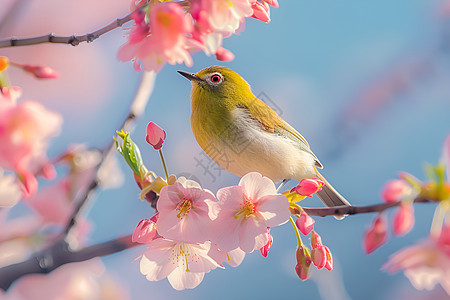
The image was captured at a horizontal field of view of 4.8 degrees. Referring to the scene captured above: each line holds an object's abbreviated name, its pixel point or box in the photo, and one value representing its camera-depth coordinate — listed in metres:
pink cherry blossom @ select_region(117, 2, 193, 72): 2.41
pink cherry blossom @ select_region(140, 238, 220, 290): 2.46
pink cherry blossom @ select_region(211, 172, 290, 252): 2.43
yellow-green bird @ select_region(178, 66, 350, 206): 2.48
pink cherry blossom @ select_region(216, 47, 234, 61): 2.43
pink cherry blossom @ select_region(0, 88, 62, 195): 2.41
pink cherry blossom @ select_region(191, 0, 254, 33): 2.41
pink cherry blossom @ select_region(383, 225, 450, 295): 2.40
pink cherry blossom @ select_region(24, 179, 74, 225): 2.54
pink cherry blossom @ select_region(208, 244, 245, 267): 2.46
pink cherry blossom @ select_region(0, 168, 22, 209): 2.46
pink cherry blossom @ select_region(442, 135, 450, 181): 2.40
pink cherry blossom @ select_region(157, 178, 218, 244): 2.44
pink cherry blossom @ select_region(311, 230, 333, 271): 2.43
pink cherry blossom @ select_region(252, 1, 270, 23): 2.43
